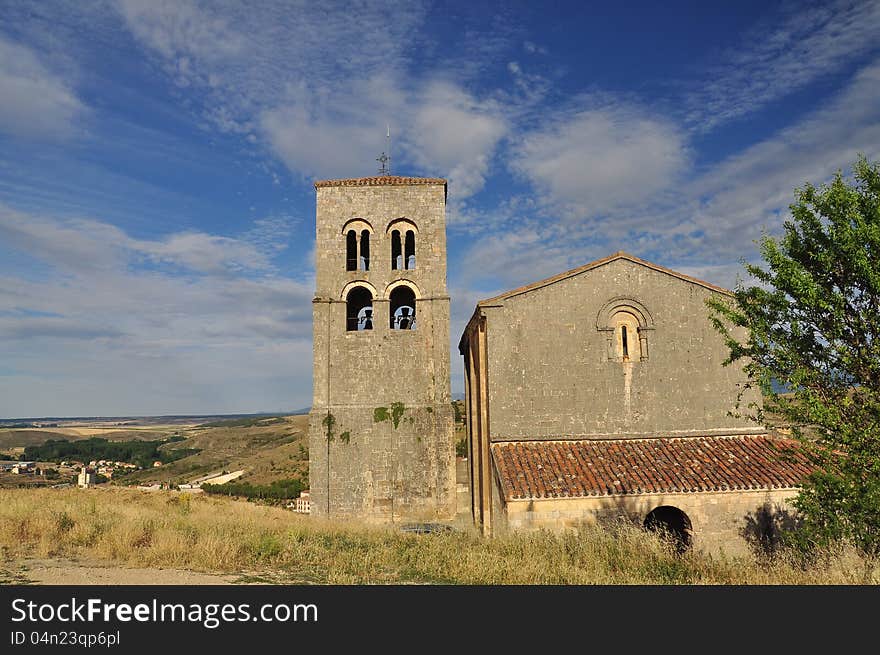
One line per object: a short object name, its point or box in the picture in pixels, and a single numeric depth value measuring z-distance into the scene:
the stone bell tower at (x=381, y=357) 18.14
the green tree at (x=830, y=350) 7.70
